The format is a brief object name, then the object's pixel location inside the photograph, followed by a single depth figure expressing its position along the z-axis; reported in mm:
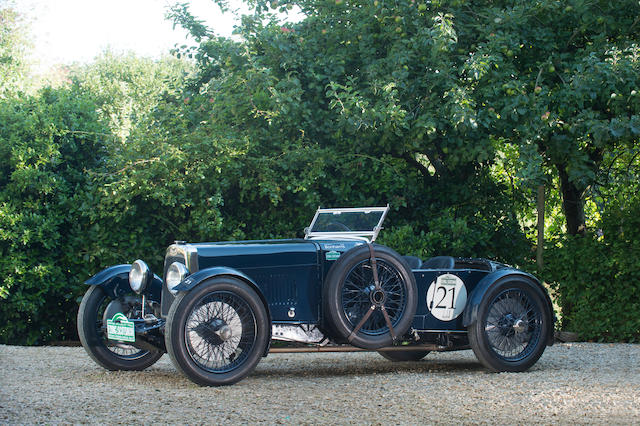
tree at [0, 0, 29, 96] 27367
